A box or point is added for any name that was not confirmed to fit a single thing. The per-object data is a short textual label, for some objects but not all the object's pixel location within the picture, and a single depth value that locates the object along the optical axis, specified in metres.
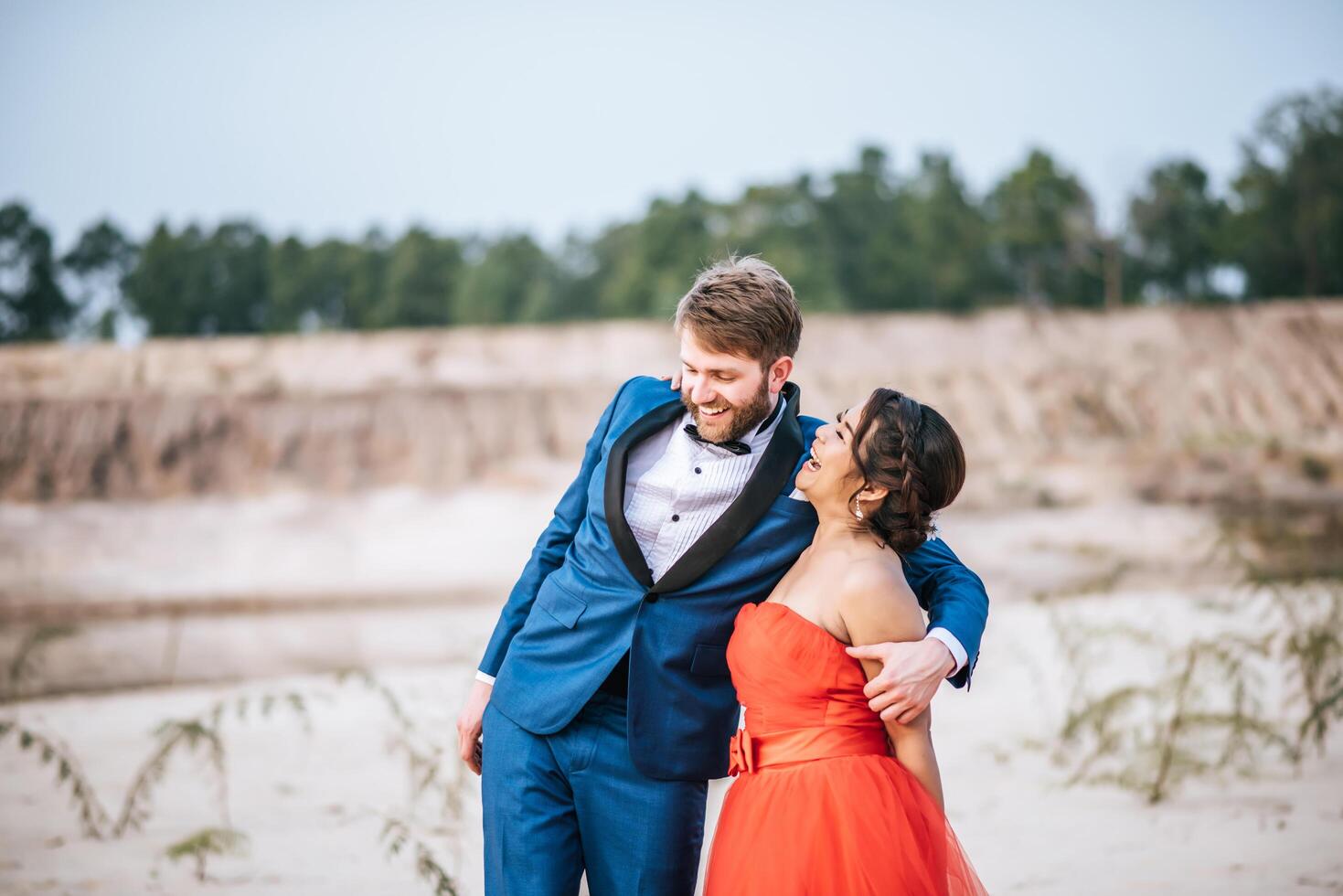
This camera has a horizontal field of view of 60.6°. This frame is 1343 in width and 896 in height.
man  3.03
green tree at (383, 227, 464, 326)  47.09
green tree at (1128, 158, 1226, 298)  47.94
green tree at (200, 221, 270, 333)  45.56
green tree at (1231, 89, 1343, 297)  42.66
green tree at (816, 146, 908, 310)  48.41
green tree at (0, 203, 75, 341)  44.16
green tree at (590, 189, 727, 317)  44.94
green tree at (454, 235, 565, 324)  47.09
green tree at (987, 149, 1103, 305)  46.00
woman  2.75
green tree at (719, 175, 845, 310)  39.31
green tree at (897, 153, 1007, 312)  46.16
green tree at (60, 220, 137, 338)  46.34
